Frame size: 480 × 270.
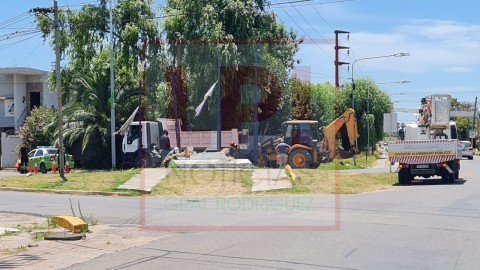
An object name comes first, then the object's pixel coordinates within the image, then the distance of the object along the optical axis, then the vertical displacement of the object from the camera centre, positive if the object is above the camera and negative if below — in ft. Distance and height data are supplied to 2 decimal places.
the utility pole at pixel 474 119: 310.24 +7.30
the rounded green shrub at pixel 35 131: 155.74 +2.19
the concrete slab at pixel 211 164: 90.53 -4.03
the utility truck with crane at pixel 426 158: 82.33 -3.26
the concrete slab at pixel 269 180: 75.51 -5.74
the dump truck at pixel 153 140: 122.72 -0.62
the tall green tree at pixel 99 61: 137.28 +18.53
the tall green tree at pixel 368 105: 211.41 +10.56
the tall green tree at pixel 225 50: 130.93 +19.01
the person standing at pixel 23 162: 126.65 -4.66
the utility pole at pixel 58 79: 92.48 +9.03
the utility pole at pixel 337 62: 165.48 +20.00
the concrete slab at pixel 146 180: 75.82 -5.57
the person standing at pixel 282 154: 98.73 -2.94
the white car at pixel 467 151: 195.72 -5.70
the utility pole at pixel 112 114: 126.72 +5.20
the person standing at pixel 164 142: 123.92 -1.01
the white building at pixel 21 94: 180.45 +13.72
